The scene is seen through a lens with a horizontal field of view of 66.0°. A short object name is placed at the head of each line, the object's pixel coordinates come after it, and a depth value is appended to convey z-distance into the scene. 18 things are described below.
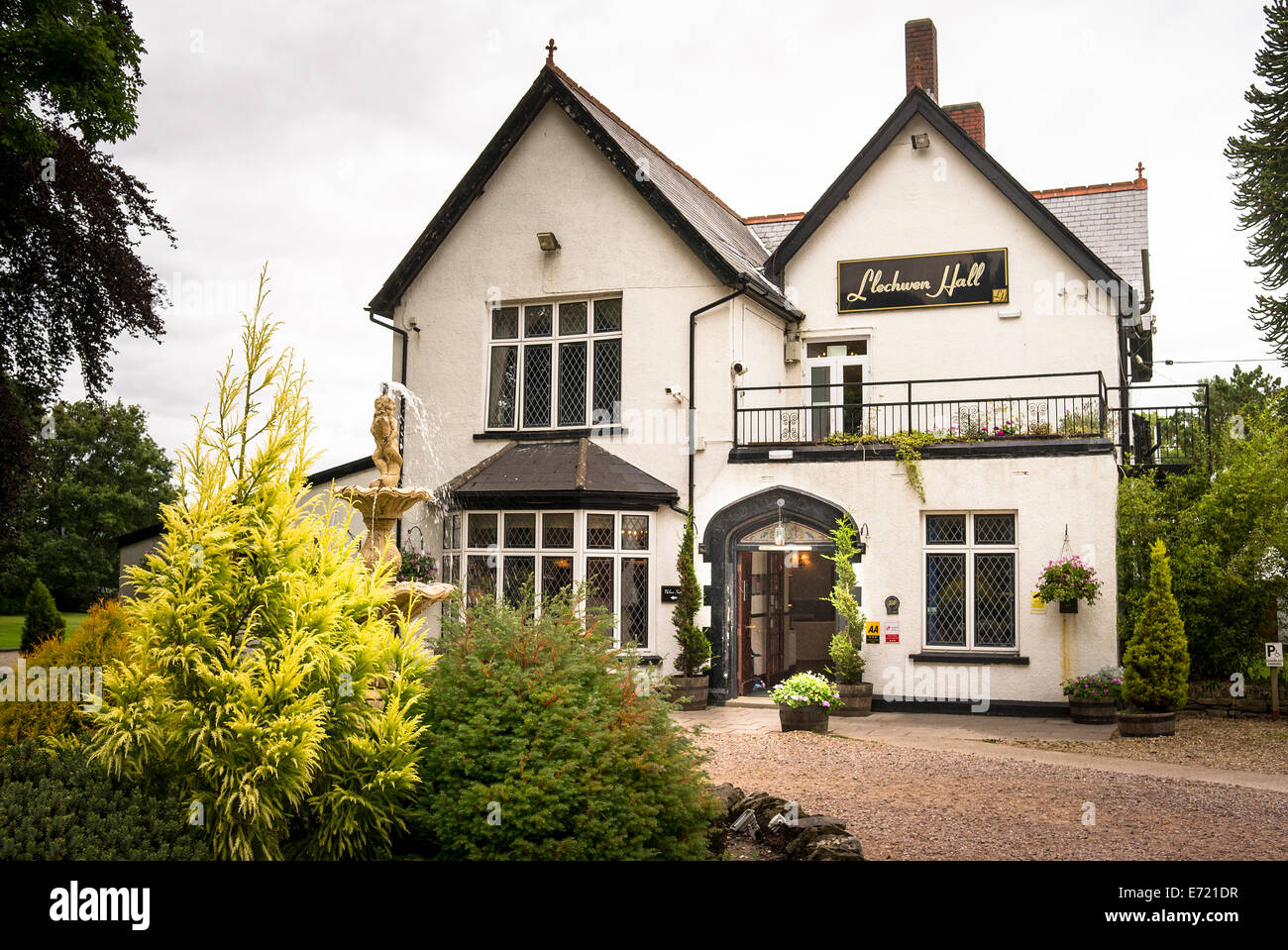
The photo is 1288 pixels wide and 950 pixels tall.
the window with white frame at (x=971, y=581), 14.89
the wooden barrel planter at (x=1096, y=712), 13.69
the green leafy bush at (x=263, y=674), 4.79
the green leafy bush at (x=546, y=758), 5.08
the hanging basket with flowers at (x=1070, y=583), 13.79
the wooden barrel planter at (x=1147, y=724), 12.71
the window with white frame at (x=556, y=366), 16.91
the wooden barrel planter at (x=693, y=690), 14.96
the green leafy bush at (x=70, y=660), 5.88
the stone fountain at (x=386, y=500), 9.37
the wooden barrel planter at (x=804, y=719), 12.55
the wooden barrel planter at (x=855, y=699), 14.54
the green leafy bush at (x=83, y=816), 4.29
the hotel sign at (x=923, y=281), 17.45
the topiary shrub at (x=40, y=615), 19.67
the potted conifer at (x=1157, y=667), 12.79
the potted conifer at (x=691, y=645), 15.10
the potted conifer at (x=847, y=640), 14.57
